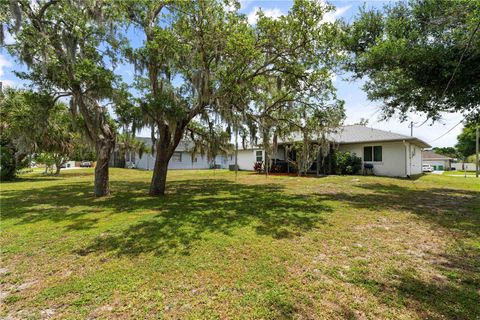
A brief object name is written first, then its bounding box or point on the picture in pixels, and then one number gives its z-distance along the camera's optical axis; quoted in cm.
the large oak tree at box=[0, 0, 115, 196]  717
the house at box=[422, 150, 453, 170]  4188
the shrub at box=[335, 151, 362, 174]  1681
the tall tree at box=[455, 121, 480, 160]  4282
